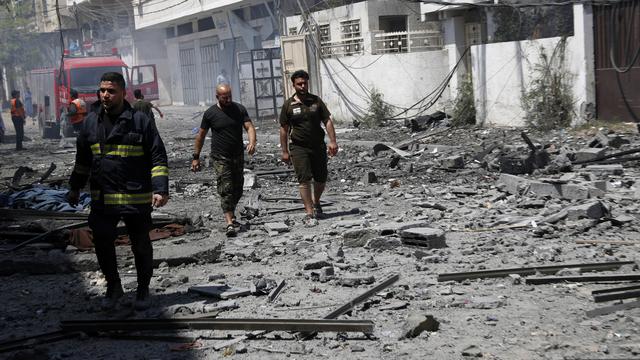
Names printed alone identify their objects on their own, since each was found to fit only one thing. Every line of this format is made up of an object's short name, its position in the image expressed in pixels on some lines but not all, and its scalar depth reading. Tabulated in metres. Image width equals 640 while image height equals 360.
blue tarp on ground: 11.20
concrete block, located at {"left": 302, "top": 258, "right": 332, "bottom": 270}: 7.49
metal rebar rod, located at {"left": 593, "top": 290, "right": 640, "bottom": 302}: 5.66
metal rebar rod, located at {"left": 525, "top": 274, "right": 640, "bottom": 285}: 6.15
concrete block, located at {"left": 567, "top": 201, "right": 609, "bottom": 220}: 8.55
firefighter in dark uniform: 6.31
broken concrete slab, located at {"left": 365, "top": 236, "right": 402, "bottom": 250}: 8.14
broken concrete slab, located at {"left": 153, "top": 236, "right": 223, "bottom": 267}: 8.09
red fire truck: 27.42
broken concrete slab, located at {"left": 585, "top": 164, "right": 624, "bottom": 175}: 11.69
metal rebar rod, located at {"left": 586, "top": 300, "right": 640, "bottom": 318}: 5.46
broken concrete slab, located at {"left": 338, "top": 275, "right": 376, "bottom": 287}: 6.80
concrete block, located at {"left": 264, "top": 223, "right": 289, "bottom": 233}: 9.57
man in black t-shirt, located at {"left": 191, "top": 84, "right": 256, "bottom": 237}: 9.71
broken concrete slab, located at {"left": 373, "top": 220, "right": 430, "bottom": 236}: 8.55
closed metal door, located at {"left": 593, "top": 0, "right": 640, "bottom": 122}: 15.77
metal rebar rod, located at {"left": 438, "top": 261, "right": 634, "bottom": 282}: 6.67
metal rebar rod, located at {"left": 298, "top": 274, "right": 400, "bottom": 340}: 5.52
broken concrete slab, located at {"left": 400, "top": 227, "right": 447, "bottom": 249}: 7.95
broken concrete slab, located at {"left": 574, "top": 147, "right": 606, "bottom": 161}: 12.42
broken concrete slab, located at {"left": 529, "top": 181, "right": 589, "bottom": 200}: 9.96
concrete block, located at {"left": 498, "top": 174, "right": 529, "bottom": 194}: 10.75
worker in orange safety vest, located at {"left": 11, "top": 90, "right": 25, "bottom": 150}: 24.97
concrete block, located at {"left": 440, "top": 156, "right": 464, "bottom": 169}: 13.43
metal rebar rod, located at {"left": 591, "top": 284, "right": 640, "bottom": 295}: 5.81
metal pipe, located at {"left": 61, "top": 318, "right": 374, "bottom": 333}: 5.48
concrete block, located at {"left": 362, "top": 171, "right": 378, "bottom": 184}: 12.97
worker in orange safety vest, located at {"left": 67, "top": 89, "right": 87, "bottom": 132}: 20.72
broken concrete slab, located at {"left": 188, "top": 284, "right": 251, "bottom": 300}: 6.62
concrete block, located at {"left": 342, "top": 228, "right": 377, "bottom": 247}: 8.41
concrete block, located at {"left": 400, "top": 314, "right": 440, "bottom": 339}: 5.34
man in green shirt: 10.00
